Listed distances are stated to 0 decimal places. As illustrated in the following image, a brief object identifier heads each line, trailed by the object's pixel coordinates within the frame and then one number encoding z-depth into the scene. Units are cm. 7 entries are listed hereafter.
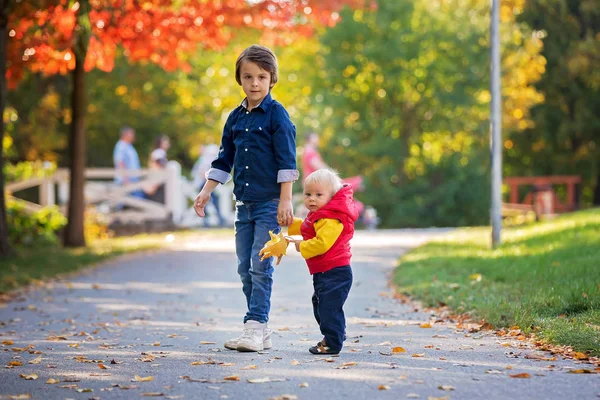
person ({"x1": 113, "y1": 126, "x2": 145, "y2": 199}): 4672
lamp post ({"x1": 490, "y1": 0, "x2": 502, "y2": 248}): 2927
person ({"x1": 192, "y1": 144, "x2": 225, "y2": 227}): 5135
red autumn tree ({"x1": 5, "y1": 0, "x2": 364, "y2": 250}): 2989
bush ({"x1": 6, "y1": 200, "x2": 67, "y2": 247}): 3681
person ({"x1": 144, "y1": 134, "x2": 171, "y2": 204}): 4749
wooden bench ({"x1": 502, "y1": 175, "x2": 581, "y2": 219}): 4597
